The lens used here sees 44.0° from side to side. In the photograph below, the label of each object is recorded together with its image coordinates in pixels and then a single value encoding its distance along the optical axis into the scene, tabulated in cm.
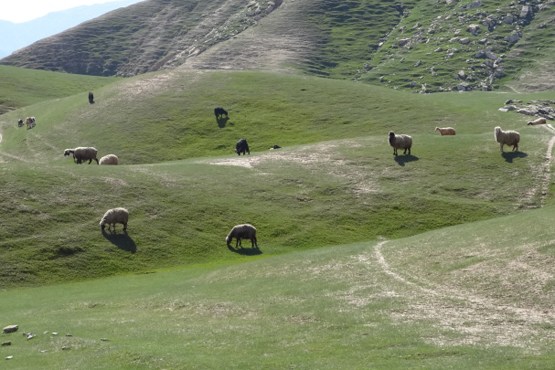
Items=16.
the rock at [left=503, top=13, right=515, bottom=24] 19300
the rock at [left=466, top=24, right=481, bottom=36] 18575
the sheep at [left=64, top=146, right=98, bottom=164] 7856
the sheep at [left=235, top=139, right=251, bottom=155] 8294
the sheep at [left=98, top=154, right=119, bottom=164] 7925
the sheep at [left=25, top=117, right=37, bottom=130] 10980
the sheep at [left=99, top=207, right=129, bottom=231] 5225
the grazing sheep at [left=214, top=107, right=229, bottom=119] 10240
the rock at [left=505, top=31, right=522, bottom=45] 18362
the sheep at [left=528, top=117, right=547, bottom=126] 8762
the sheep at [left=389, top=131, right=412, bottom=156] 7138
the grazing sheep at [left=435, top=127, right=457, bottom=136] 8569
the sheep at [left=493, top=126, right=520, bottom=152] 7019
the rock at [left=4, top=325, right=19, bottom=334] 2987
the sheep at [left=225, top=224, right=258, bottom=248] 5288
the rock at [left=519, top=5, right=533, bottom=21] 19700
